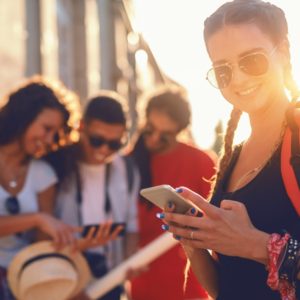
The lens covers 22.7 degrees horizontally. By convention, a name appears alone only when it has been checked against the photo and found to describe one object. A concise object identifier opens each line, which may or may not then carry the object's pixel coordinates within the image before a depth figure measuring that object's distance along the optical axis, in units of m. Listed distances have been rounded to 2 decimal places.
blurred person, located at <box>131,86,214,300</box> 4.40
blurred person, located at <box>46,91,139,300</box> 4.19
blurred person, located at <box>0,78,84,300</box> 3.70
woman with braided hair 1.67
